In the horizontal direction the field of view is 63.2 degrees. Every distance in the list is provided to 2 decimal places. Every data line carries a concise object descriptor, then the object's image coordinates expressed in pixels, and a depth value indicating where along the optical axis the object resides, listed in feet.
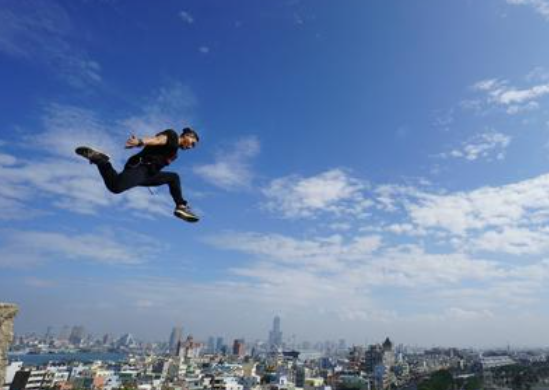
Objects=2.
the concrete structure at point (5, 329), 11.40
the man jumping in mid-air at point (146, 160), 16.69
